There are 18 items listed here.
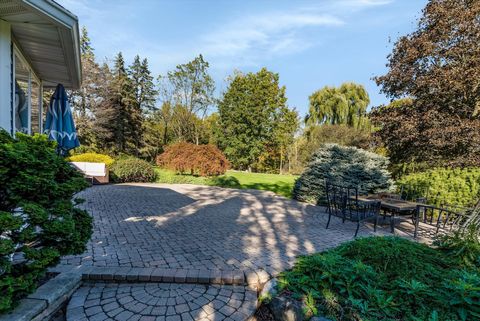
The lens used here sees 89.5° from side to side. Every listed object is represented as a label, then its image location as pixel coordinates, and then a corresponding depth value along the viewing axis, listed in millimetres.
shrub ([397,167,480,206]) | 5469
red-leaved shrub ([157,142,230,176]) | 12727
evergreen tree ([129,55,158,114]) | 22312
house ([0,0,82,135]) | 2561
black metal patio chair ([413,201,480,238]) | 3271
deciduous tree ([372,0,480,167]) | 6727
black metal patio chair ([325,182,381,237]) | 4652
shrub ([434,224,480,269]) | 2744
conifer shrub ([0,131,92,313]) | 1700
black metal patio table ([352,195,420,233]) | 4520
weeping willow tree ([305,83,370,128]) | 21641
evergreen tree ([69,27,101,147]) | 16750
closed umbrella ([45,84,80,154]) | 4367
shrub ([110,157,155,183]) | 10898
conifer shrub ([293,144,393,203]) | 7465
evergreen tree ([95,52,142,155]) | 17406
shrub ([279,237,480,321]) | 1945
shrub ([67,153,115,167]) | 11055
